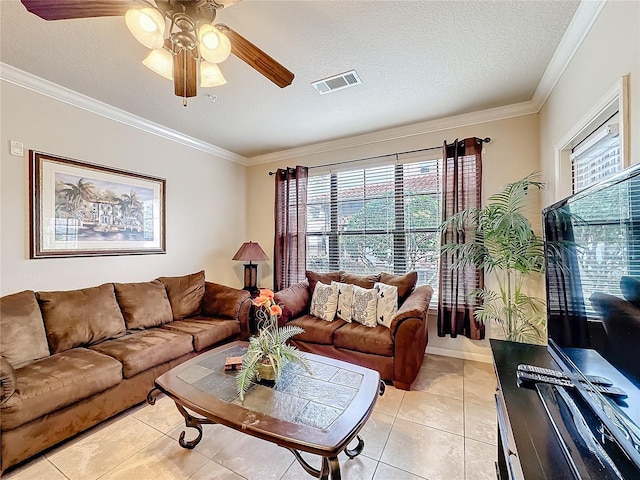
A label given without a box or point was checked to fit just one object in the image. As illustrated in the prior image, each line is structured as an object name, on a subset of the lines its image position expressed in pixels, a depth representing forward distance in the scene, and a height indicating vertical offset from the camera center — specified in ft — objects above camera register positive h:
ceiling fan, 4.00 +3.35
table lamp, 12.78 -0.84
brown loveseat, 7.91 -2.95
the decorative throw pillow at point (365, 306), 9.29 -2.31
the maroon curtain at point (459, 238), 9.67 +0.00
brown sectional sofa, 5.35 -2.82
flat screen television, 2.39 -0.70
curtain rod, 9.78 +3.47
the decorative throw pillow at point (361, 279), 10.55 -1.58
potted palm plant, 8.07 -0.53
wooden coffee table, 3.97 -2.80
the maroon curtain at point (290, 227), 13.04 +0.59
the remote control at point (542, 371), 3.67 -1.83
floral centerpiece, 5.40 -2.27
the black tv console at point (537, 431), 2.36 -1.97
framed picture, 7.84 +1.02
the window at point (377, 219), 10.83 +0.83
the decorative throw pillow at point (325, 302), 10.10 -2.35
